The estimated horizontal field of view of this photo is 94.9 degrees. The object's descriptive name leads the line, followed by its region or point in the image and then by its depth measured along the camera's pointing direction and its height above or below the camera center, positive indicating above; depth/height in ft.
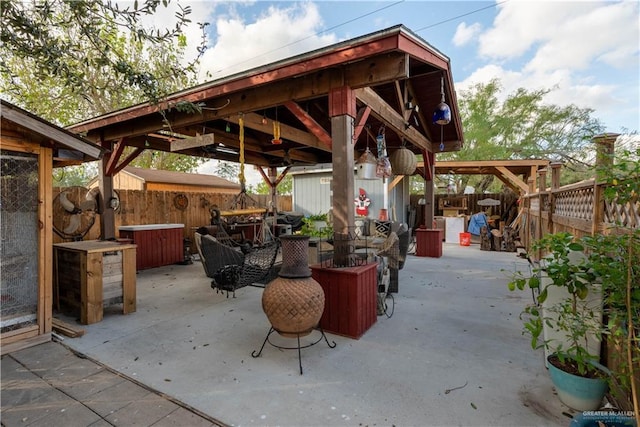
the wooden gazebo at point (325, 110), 9.24 +4.71
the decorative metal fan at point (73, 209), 16.17 +0.11
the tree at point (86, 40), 5.65 +3.60
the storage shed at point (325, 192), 29.73 +2.04
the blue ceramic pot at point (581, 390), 5.64 -3.53
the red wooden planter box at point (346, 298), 9.25 -2.84
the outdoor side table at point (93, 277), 10.45 -2.46
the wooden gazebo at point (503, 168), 29.14 +4.65
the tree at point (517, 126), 45.39 +13.77
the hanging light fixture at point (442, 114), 13.62 +4.47
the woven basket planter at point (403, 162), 16.14 +2.71
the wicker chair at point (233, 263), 12.12 -2.33
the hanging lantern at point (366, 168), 13.06 +1.89
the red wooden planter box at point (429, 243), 23.76 -2.65
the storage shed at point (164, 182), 33.53 +3.64
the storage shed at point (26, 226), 8.48 -0.47
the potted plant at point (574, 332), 5.41 -2.34
